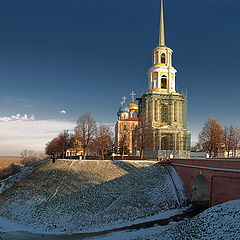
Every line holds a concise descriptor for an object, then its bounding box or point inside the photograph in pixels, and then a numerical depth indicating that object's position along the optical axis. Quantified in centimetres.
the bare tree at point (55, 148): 6943
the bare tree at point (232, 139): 5103
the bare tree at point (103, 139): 4981
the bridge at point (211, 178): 2065
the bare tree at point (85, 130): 4878
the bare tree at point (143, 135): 4559
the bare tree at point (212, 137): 4800
